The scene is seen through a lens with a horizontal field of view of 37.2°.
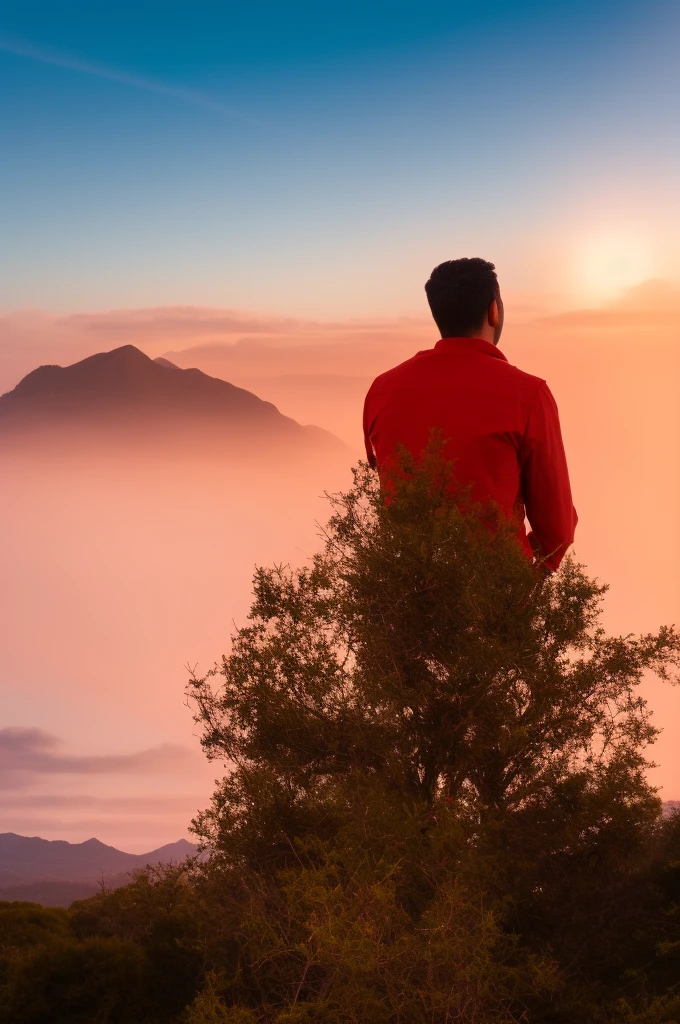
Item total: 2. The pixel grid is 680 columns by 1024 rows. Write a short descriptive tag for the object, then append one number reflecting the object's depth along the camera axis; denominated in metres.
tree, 4.67
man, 5.17
